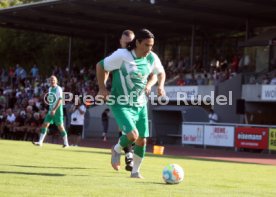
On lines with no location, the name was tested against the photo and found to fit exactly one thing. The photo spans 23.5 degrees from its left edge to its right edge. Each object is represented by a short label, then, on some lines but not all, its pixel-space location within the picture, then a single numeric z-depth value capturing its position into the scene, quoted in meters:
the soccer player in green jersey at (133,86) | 10.05
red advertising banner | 26.86
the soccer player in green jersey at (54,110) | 19.84
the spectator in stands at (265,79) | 32.43
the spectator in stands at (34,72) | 47.98
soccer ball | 9.36
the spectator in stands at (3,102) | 42.42
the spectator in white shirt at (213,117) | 32.12
